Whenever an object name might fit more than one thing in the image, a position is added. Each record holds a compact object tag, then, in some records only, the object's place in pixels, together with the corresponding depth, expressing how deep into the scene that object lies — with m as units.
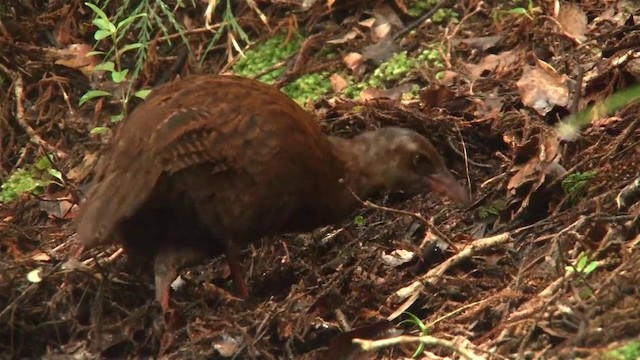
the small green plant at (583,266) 7.41
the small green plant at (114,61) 11.87
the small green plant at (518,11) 12.29
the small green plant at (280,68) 12.63
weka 8.85
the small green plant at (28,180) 12.25
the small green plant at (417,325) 7.73
